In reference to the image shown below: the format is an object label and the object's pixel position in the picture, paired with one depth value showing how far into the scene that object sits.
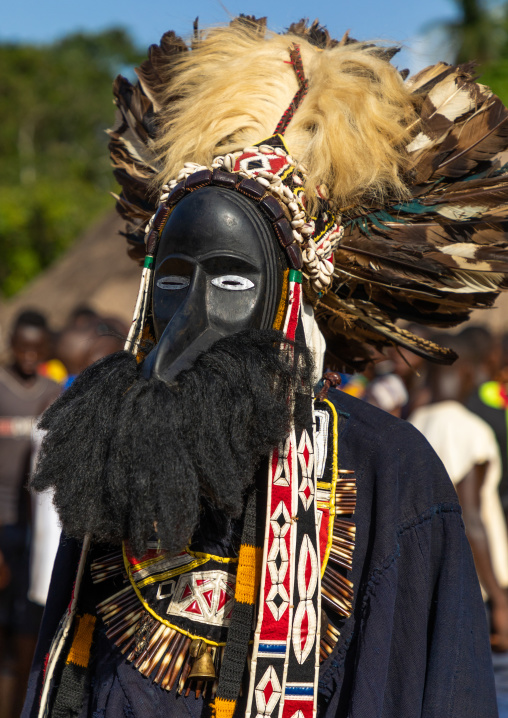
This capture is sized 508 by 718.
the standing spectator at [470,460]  10.98
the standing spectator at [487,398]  12.95
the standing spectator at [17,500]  8.99
